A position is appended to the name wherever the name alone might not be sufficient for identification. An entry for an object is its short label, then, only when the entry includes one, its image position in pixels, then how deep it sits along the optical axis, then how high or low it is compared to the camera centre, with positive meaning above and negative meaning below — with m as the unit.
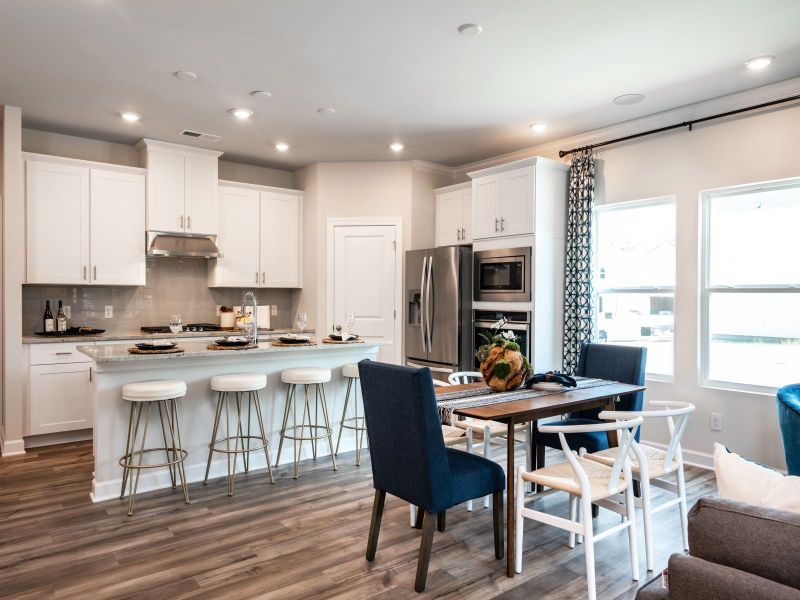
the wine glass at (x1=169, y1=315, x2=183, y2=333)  3.85 -0.22
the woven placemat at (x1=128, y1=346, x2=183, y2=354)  3.44 -0.37
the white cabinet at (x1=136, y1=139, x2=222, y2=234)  5.31 +1.07
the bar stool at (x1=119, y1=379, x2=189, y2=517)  3.29 -0.81
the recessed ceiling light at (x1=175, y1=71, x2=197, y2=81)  3.72 +1.50
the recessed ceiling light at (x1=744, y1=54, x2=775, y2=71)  3.42 +1.48
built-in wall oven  4.88 -0.28
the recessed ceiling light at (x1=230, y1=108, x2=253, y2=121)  4.47 +1.50
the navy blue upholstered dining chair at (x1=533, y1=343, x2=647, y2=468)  3.27 -0.53
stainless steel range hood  5.36 +0.49
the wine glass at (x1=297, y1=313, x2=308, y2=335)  4.19 -0.21
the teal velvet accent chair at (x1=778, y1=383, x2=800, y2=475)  3.03 -0.73
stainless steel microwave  4.88 +0.18
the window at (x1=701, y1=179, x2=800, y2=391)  3.90 +0.07
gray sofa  1.03 -0.52
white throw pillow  1.19 -0.43
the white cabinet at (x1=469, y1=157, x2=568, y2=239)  4.85 +0.93
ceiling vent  5.06 +1.50
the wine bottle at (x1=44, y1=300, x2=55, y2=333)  4.94 -0.27
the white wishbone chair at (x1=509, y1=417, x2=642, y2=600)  2.30 -0.85
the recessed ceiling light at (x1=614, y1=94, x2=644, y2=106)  4.11 +1.50
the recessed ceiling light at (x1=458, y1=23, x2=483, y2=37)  3.06 +1.50
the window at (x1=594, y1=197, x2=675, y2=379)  4.55 +0.16
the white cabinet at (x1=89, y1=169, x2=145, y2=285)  5.08 +0.61
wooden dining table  2.50 -0.54
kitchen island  3.43 -0.67
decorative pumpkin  3.04 -0.40
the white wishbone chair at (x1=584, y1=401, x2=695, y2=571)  2.54 -0.84
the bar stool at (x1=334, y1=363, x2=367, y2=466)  4.31 -1.02
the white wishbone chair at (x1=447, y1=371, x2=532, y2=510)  3.16 -0.81
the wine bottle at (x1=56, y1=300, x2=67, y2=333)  5.02 -0.26
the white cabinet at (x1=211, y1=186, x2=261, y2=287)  5.89 +0.60
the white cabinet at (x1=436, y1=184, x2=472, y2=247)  5.71 +0.86
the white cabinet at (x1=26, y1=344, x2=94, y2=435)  4.58 -0.84
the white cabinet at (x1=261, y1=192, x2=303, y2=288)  6.16 +0.63
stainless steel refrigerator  5.32 -0.15
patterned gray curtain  4.84 +0.30
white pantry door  6.01 +0.17
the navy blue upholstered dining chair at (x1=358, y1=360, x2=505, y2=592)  2.29 -0.73
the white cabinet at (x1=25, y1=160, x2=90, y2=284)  4.75 +0.62
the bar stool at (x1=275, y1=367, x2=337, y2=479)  3.94 -0.84
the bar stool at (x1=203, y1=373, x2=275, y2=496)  3.61 -0.75
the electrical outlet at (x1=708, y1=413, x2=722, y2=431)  4.16 -0.96
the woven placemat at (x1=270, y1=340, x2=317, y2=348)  4.03 -0.38
